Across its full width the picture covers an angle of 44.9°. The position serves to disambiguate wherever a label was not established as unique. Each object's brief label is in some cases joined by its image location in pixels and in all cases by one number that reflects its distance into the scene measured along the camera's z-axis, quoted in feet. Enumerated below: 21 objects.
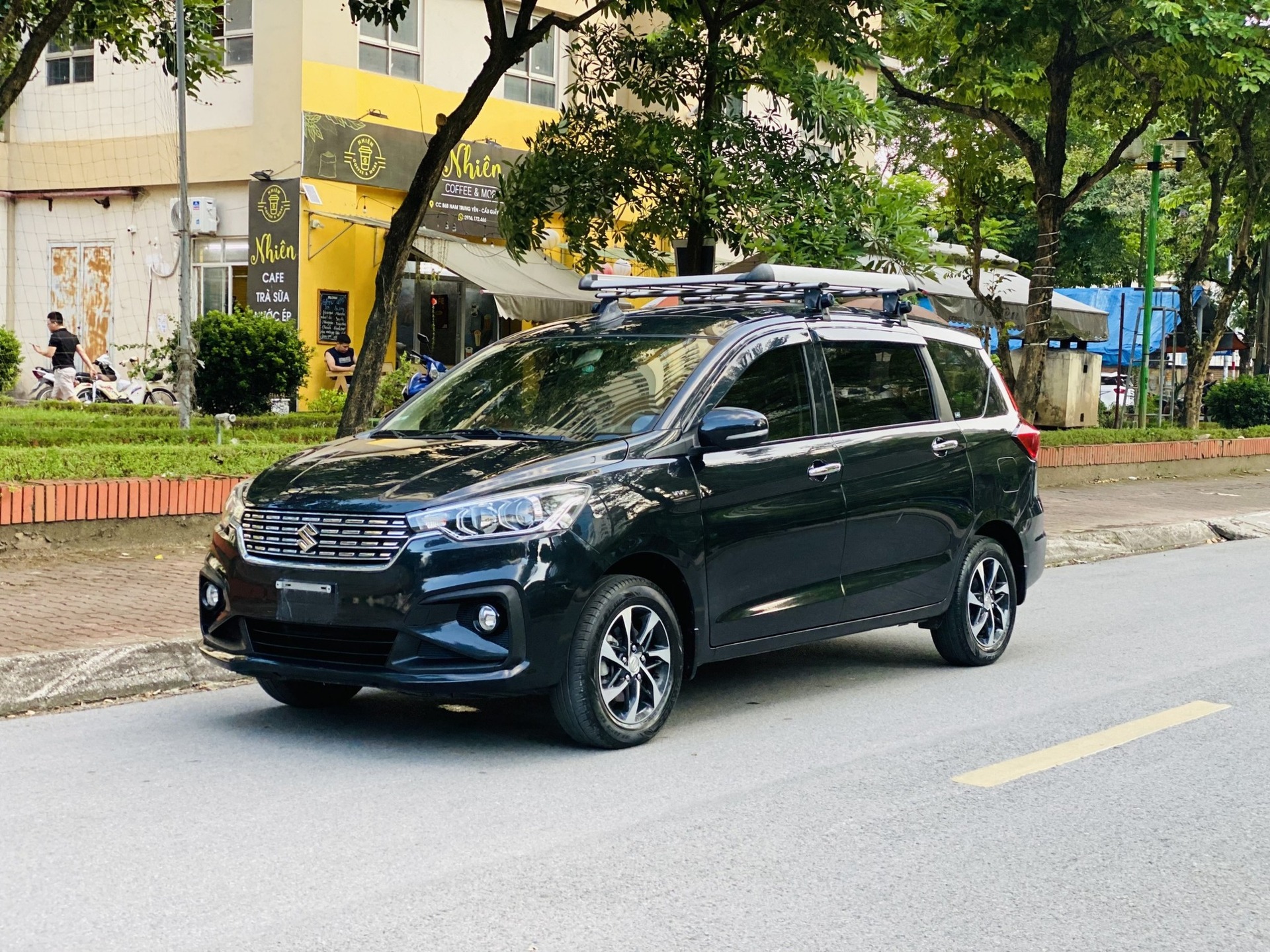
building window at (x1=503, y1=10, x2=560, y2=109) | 86.69
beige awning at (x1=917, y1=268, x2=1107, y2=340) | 77.00
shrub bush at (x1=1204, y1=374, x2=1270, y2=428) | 83.66
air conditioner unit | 79.30
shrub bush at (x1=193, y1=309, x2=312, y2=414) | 55.01
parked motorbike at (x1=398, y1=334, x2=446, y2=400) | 66.85
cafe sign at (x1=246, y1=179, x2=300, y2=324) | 77.51
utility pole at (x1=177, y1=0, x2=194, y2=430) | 48.88
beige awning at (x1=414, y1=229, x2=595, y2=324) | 76.28
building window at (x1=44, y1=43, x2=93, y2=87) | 83.35
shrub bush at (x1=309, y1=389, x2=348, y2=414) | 67.51
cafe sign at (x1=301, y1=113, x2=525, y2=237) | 77.46
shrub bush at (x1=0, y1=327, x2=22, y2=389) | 74.33
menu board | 79.15
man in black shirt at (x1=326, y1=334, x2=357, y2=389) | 77.15
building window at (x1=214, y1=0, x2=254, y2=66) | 77.66
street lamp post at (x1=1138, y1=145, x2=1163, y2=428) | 71.36
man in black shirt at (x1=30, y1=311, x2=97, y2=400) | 74.33
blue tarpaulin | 102.94
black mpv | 18.57
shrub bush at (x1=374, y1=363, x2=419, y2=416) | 68.54
